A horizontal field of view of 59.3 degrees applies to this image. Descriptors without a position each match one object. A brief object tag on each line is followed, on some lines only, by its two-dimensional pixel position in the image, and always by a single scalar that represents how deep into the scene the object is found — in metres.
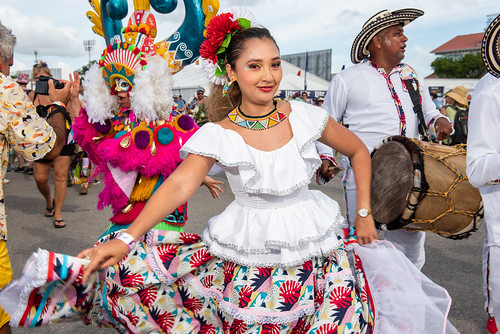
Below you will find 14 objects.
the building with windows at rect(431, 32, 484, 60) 94.92
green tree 73.12
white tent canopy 23.53
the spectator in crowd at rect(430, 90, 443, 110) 13.53
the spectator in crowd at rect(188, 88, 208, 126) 11.51
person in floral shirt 2.54
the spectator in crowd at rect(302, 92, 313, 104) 16.28
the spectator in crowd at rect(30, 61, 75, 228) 5.79
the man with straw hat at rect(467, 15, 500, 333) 2.20
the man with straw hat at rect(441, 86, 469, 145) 8.83
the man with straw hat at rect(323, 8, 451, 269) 3.31
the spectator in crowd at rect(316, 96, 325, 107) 17.16
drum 2.54
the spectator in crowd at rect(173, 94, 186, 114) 12.96
